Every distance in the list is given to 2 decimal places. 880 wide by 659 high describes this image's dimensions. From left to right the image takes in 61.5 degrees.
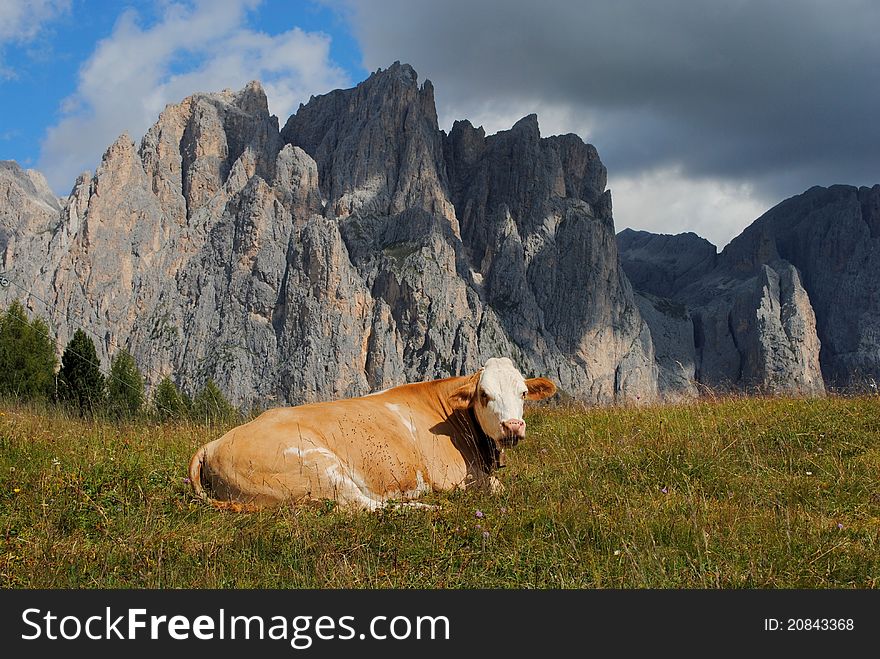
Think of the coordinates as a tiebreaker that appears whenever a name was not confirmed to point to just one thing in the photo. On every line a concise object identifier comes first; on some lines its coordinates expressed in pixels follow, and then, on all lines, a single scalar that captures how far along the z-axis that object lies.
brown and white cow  7.07
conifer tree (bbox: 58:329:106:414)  40.56
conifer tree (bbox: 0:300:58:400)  46.97
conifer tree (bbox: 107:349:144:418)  47.38
